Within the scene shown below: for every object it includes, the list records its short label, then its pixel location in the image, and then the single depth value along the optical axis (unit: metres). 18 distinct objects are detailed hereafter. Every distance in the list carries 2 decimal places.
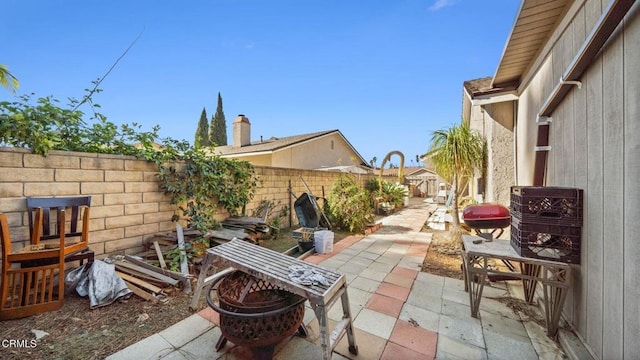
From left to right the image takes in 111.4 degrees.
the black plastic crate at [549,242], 1.90
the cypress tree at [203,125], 25.20
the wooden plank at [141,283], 2.68
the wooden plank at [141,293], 2.57
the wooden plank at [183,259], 2.87
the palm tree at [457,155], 4.62
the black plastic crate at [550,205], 1.87
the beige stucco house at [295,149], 11.98
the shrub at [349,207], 6.00
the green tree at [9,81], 3.32
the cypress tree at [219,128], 24.22
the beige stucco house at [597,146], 1.29
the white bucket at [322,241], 4.31
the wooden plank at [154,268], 2.90
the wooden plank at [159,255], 3.12
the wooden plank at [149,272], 2.81
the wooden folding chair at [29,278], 2.10
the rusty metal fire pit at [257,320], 1.54
